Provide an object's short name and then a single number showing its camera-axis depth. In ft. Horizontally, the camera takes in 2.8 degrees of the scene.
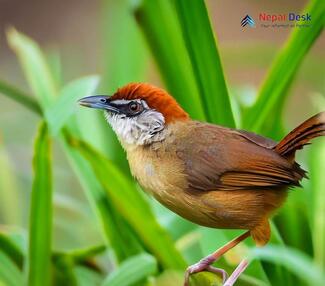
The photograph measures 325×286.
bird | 9.05
